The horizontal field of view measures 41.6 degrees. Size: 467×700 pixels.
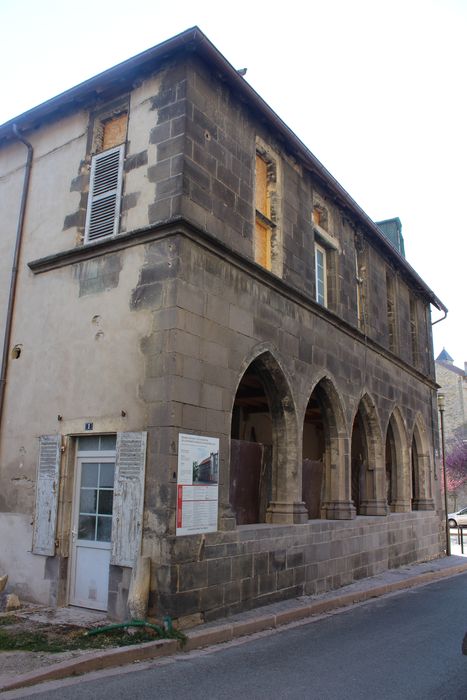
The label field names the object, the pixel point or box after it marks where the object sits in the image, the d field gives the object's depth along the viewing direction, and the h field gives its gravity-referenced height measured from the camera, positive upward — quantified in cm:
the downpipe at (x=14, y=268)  931 +348
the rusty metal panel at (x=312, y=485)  1125 +27
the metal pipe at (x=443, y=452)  1697 +140
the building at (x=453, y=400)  4303 +717
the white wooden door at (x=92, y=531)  765 -43
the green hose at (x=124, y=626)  638 -131
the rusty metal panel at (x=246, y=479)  938 +30
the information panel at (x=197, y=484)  713 +17
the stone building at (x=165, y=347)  736 +207
